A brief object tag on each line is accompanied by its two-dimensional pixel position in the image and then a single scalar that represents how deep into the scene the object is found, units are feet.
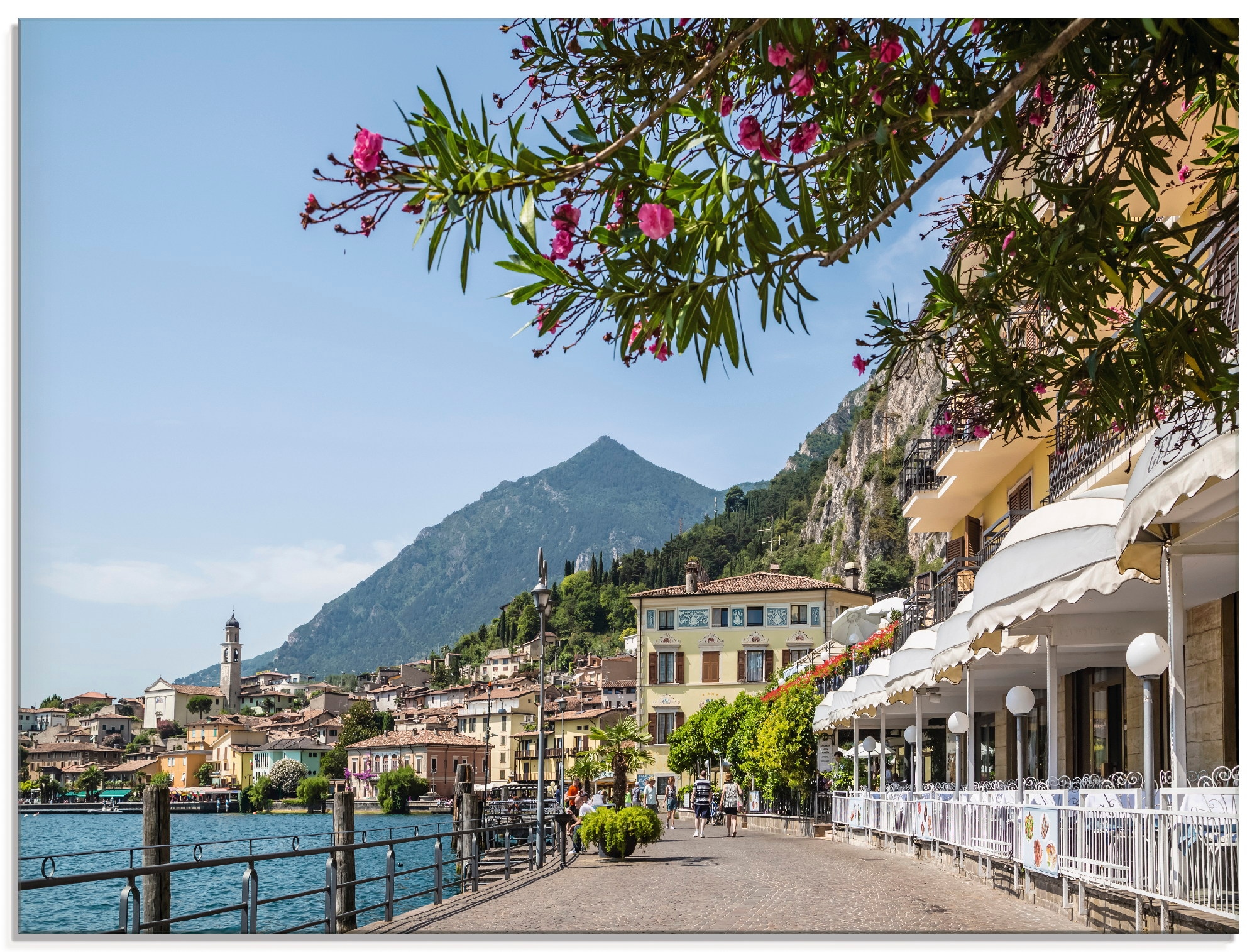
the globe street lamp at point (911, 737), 58.80
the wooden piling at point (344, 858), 37.40
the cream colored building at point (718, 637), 167.94
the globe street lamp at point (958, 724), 51.21
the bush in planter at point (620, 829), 55.77
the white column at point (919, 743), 56.49
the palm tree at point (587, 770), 149.07
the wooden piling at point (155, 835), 34.94
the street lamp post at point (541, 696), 56.75
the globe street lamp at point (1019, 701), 37.52
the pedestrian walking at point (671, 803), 129.42
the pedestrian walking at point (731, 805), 84.07
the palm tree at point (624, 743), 143.74
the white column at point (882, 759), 63.93
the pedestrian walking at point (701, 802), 86.07
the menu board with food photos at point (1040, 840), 28.60
